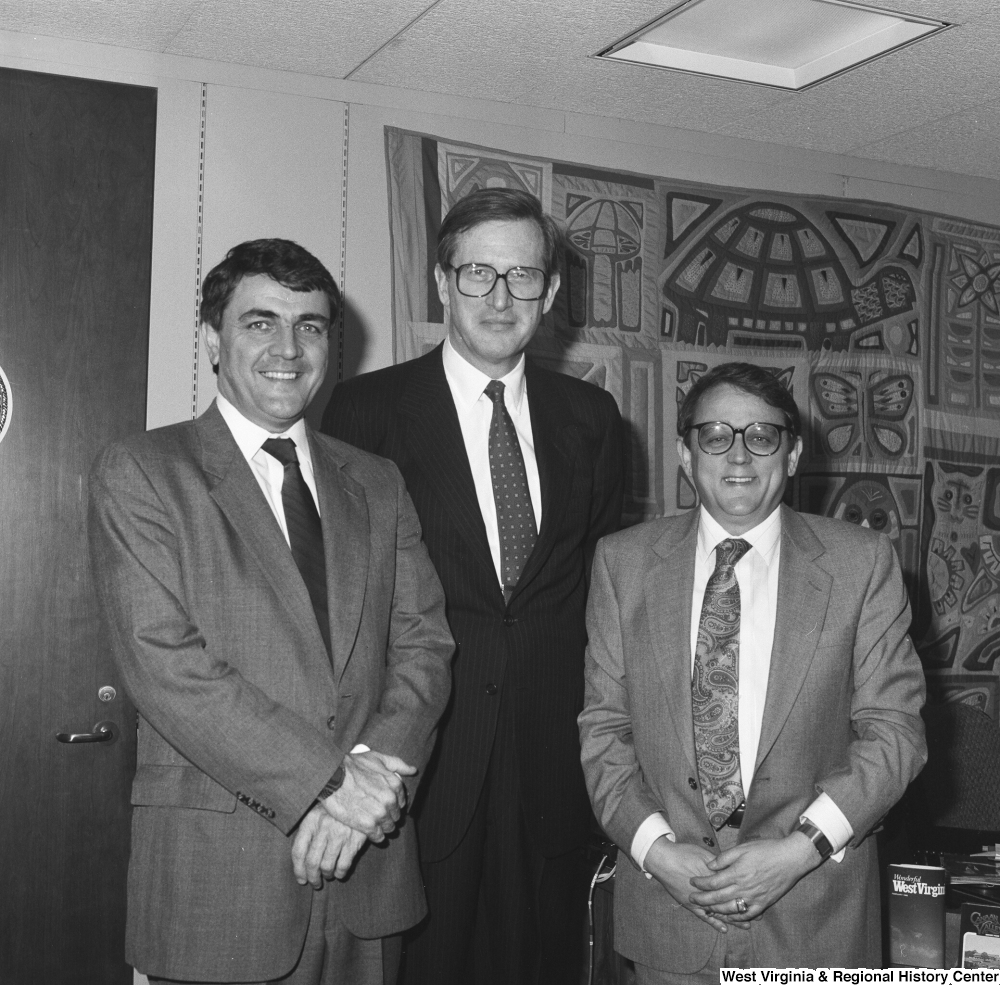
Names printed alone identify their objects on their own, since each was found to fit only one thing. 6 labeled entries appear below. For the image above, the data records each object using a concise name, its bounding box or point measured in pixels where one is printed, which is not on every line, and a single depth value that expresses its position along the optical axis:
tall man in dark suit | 2.26
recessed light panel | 3.17
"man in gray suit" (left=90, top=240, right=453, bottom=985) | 1.83
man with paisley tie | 1.97
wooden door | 3.09
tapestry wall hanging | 3.78
